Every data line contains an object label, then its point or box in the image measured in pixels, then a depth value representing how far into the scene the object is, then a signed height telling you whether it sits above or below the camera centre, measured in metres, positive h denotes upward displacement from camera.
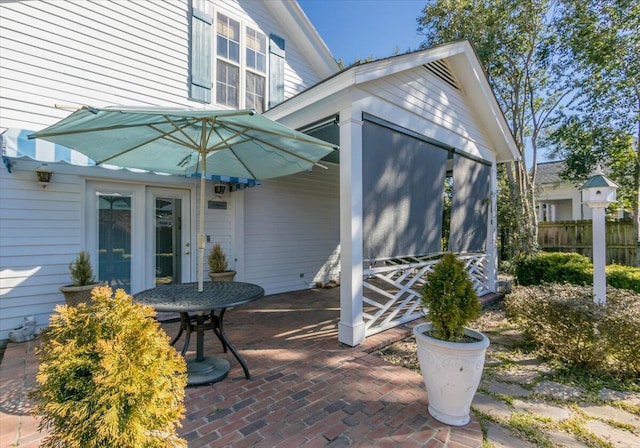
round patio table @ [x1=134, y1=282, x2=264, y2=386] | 2.97 -0.74
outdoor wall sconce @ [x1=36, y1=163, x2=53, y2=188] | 4.62 +0.80
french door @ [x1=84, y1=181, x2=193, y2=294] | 5.31 -0.12
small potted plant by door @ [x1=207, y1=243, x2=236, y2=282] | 6.03 -0.78
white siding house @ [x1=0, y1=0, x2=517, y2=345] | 4.45 +1.45
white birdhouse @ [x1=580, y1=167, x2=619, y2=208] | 4.05 +0.48
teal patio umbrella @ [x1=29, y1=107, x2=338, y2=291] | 2.97 +1.04
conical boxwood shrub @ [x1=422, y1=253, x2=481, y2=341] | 2.72 -0.65
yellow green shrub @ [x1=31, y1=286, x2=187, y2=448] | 1.41 -0.74
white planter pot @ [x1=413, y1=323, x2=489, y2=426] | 2.57 -1.24
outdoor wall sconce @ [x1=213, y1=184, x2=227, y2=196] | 6.51 +0.81
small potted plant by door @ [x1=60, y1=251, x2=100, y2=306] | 4.53 -0.85
